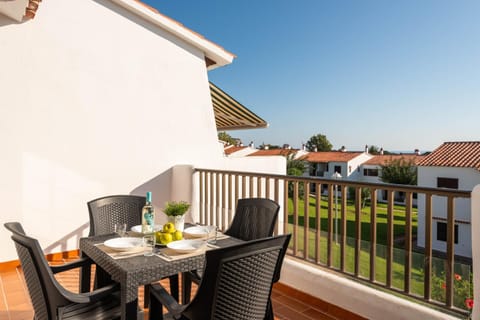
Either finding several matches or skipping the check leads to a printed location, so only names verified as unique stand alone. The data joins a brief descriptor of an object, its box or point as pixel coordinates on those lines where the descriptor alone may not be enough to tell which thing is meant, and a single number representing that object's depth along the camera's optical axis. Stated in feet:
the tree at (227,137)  137.69
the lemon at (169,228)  7.59
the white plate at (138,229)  8.36
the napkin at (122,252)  6.53
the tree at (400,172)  120.37
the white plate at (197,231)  8.10
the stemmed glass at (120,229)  7.58
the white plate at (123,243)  6.80
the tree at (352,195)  120.73
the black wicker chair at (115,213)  9.50
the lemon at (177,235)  7.66
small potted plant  8.07
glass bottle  7.82
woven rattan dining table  5.69
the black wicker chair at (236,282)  5.03
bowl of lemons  7.35
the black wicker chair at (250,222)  8.85
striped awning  25.71
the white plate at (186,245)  6.75
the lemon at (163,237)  7.34
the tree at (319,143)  192.95
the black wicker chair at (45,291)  5.33
